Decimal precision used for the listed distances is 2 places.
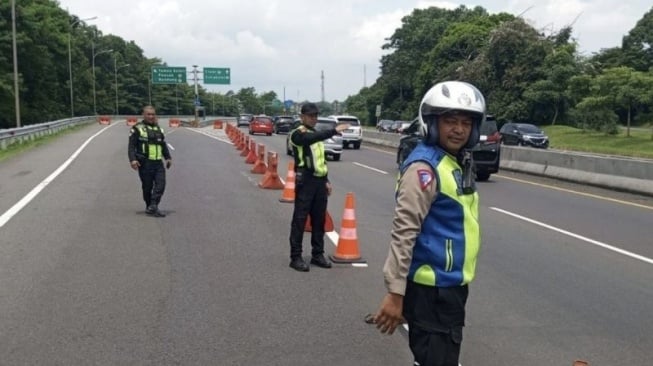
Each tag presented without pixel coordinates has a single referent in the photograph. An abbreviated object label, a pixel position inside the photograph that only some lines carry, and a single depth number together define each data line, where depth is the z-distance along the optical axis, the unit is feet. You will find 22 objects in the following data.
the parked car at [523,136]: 117.08
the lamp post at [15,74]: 106.63
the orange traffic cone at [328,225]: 30.81
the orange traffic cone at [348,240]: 26.71
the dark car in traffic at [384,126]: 199.72
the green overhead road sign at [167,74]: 254.27
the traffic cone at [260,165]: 63.87
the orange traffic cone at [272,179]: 51.58
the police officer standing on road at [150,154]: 36.42
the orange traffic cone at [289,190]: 44.07
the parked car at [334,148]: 83.82
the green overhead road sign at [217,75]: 249.75
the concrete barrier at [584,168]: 52.80
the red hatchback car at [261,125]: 157.69
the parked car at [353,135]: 110.73
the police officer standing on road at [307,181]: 25.08
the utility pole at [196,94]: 238.11
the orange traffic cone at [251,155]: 75.82
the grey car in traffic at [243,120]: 246.58
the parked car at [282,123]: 168.60
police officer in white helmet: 9.66
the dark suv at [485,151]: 62.69
